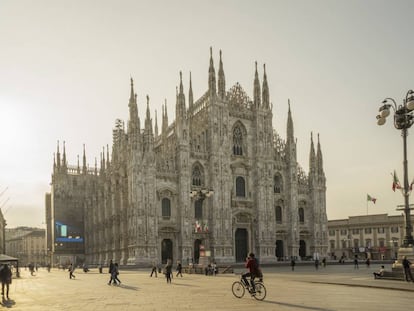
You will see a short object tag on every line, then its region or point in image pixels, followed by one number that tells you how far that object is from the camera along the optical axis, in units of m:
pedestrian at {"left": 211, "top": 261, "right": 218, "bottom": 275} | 40.04
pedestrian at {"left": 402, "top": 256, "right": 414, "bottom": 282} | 25.64
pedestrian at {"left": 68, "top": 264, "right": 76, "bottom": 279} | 42.47
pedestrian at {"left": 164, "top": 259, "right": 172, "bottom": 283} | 31.15
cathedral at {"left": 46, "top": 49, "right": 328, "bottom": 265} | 59.94
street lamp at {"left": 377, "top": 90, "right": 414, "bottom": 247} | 26.78
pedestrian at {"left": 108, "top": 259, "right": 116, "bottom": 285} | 30.53
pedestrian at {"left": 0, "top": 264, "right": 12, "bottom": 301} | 23.02
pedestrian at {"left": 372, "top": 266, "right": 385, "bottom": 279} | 28.44
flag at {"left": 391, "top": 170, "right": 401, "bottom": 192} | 30.52
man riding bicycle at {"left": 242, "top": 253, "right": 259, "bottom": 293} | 19.19
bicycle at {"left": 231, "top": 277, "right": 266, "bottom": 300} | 19.05
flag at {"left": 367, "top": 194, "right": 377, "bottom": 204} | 70.34
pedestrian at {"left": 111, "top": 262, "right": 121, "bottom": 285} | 30.48
